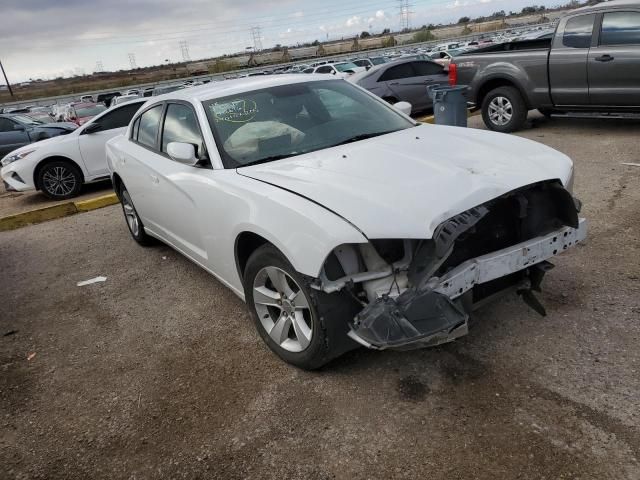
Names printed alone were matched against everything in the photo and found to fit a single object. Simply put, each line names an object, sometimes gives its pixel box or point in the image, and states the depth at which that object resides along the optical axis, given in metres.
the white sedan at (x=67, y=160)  9.02
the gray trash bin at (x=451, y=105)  8.09
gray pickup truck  7.46
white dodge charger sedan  2.56
